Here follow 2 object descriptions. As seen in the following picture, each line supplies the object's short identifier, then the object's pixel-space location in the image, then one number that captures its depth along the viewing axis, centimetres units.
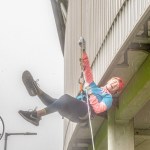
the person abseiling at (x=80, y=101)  899
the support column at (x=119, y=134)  1064
